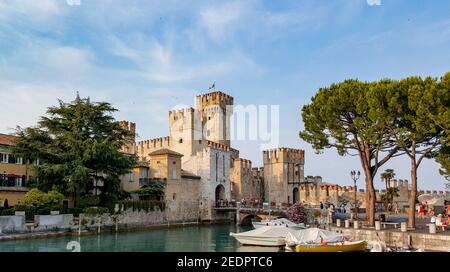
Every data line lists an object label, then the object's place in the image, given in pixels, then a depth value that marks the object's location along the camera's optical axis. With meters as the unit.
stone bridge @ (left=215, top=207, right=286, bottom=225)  44.16
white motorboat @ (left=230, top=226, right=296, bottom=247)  25.16
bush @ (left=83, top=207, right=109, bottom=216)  32.47
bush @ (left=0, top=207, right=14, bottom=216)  28.20
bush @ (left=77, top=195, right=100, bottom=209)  33.66
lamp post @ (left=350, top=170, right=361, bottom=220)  31.70
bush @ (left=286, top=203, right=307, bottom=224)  38.19
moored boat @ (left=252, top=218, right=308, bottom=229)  31.24
